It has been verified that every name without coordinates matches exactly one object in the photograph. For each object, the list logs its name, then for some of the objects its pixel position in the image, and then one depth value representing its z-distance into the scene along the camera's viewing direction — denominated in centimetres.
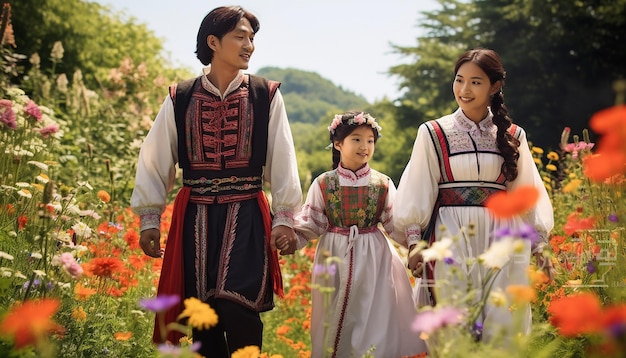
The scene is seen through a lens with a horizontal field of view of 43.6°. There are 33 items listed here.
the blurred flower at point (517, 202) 199
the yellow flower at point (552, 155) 608
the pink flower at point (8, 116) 459
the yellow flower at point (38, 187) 450
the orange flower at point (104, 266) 350
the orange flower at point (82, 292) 379
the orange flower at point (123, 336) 347
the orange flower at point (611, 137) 162
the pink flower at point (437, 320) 203
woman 401
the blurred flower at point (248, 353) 273
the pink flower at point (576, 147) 493
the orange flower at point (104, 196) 469
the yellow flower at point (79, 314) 367
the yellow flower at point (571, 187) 254
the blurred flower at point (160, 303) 212
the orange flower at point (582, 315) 161
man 399
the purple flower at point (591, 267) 398
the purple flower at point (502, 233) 226
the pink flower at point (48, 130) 513
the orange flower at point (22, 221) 421
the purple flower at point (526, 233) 223
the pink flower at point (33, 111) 491
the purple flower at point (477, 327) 260
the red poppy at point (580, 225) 350
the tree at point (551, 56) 2162
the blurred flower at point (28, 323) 178
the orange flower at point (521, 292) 203
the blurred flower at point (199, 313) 229
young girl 430
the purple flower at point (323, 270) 269
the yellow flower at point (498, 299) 217
